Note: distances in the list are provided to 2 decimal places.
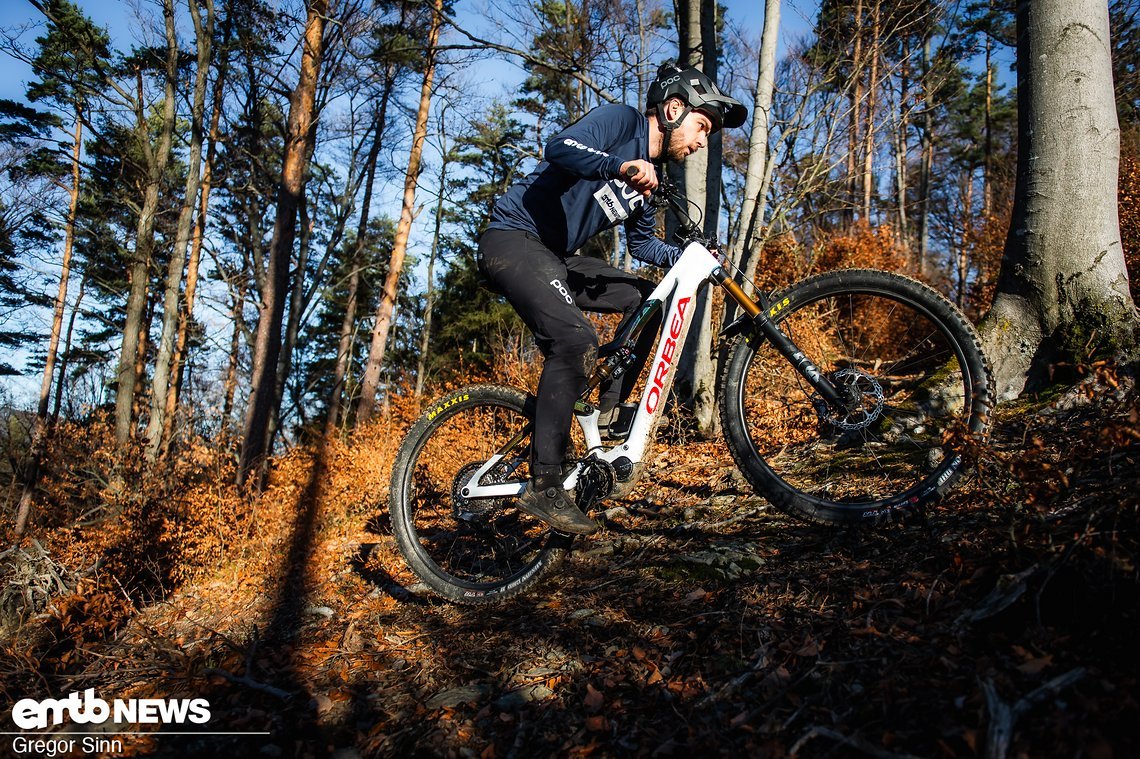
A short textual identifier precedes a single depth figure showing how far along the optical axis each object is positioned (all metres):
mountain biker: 3.09
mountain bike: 2.78
